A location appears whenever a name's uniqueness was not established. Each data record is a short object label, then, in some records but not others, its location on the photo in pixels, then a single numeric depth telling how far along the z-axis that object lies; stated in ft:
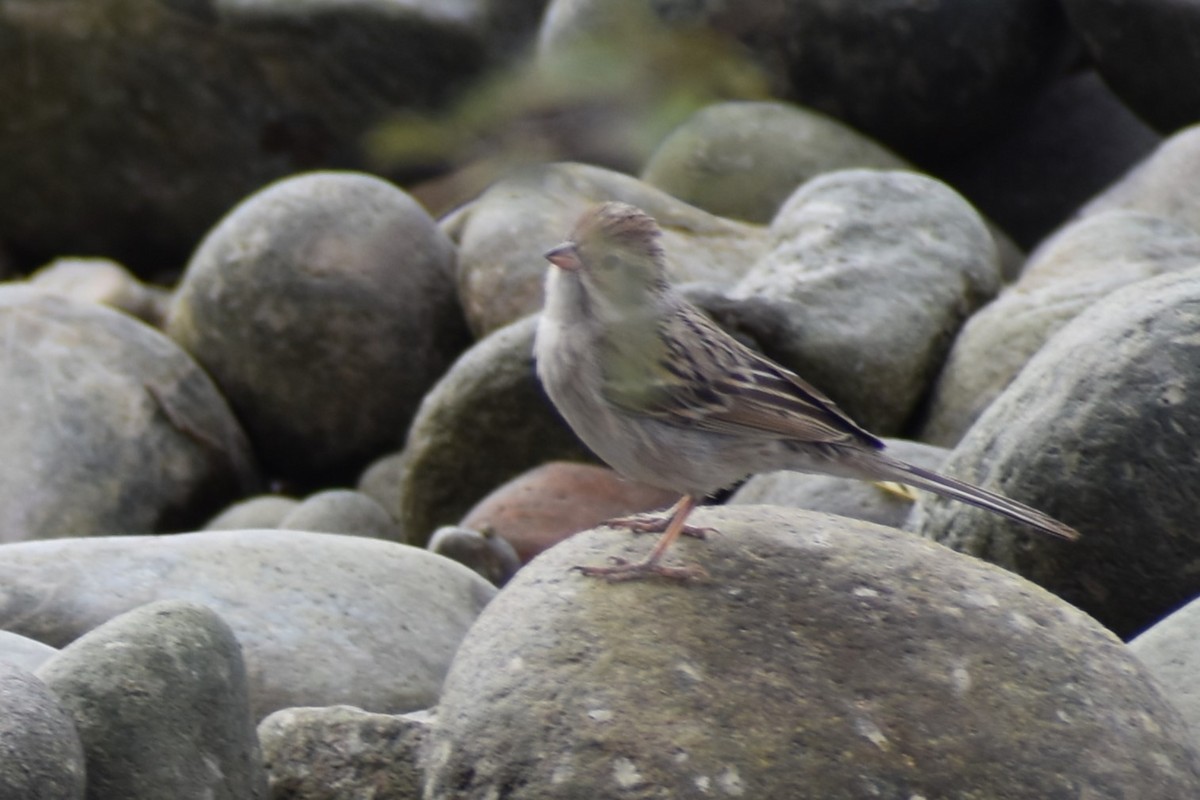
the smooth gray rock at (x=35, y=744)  22.93
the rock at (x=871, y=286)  45.83
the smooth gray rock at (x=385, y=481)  54.07
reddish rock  43.39
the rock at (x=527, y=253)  52.80
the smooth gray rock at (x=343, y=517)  47.32
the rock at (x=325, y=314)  55.16
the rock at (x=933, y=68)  52.65
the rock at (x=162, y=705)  25.48
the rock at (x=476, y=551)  41.65
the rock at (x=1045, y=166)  64.75
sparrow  26.50
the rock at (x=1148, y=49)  57.21
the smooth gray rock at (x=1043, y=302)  45.06
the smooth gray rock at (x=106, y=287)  66.59
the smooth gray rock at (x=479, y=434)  46.78
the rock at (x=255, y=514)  49.90
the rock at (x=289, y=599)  34.32
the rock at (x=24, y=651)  30.12
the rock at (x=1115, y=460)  31.65
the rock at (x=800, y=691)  24.57
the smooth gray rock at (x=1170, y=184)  53.57
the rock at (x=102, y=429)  48.32
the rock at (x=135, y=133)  70.13
